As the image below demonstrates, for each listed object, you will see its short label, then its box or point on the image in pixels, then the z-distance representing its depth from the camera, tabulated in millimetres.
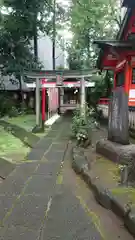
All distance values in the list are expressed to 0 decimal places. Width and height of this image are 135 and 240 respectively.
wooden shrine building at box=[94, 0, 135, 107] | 6803
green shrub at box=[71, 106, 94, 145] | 5472
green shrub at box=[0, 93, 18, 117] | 13010
